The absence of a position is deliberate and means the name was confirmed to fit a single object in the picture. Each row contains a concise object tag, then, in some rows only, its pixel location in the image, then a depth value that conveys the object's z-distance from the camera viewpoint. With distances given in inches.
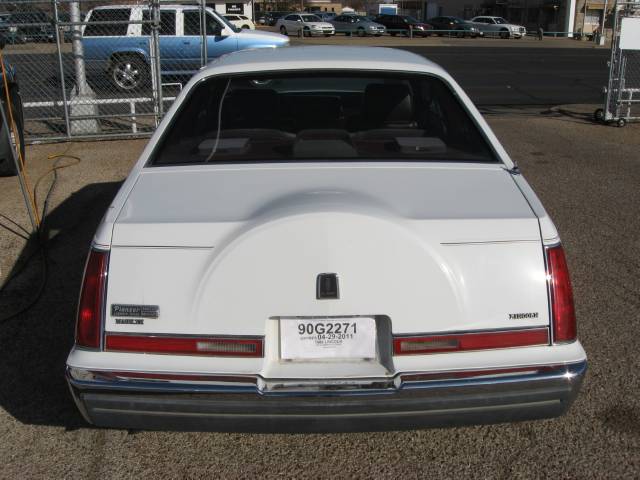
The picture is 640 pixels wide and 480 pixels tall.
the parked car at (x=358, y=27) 1781.5
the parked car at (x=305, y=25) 1721.2
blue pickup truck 432.8
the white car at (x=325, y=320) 98.8
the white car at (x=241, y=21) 1412.9
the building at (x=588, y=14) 2322.8
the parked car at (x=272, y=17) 2401.8
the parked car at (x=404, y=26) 1813.5
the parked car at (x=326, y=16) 1880.9
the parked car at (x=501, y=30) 1921.8
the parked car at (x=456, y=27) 1899.6
